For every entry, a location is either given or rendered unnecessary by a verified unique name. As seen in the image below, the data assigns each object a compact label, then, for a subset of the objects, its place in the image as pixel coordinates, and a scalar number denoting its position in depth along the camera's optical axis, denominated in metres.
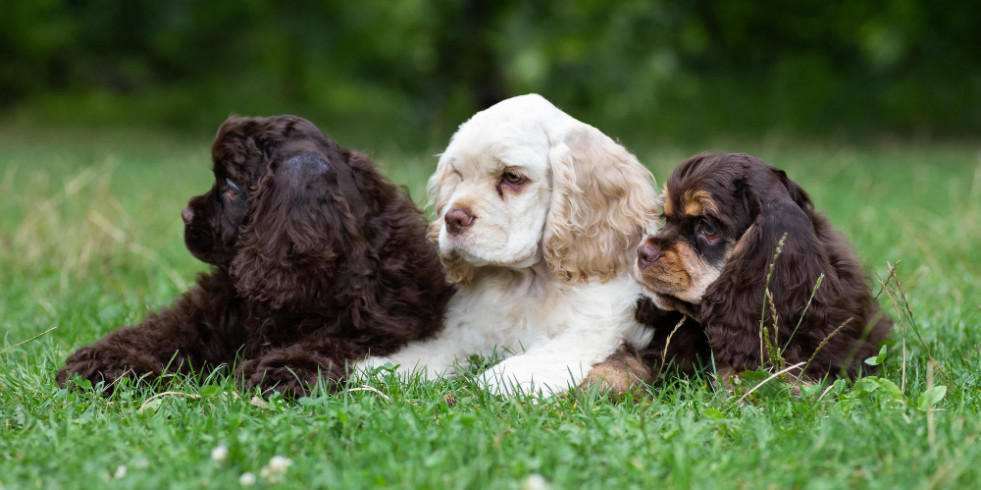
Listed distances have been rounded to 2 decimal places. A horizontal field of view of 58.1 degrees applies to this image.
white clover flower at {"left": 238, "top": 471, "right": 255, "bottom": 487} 2.89
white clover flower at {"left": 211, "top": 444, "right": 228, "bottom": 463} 3.02
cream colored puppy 4.20
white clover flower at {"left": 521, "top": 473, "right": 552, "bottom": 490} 2.70
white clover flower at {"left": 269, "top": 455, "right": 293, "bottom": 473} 2.96
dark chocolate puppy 4.04
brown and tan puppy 3.91
